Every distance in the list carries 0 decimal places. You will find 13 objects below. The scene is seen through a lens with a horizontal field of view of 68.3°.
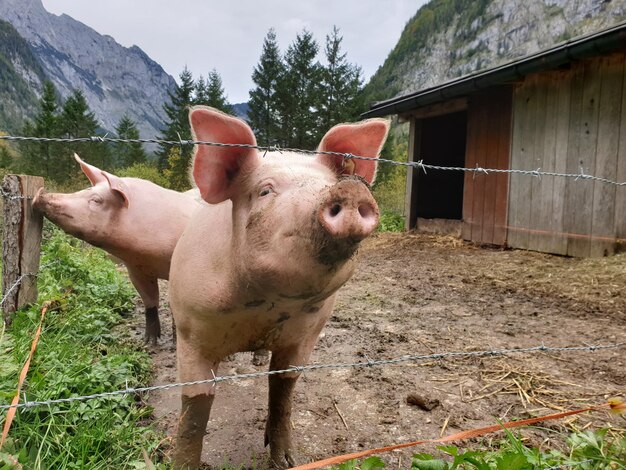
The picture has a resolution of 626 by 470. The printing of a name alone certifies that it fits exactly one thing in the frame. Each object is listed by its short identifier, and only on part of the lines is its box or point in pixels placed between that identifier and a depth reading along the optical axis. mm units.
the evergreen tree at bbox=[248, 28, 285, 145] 27888
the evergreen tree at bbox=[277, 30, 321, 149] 26172
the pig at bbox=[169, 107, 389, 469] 1172
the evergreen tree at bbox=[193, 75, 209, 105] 31159
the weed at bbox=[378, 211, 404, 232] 10475
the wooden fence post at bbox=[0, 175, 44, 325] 2873
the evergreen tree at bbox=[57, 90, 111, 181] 24250
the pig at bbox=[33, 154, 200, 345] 2877
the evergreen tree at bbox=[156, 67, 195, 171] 28219
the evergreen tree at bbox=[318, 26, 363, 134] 26438
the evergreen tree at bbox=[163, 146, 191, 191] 23469
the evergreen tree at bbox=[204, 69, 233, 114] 29684
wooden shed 5508
